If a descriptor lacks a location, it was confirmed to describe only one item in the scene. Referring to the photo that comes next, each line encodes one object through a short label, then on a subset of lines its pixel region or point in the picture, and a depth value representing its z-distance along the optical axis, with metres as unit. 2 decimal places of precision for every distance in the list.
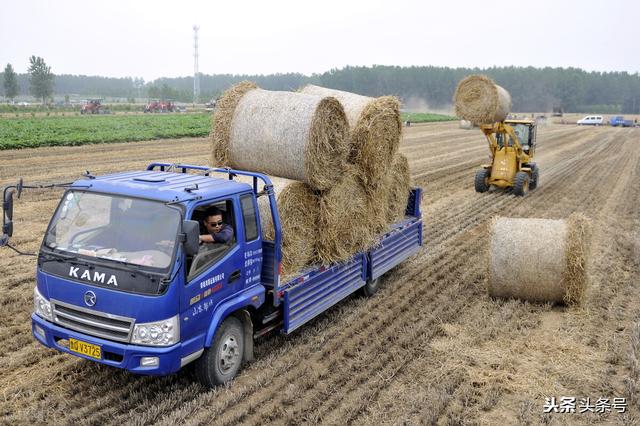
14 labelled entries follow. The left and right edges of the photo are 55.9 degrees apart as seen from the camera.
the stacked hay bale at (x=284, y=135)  7.68
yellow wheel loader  19.09
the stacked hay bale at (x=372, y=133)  8.64
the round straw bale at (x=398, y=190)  10.37
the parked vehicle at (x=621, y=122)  66.12
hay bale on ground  8.95
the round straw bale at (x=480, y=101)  17.92
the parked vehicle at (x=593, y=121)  68.81
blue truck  5.65
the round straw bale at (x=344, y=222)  8.05
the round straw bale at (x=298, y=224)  7.51
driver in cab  6.38
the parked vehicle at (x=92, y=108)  66.12
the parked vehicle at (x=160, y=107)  76.06
